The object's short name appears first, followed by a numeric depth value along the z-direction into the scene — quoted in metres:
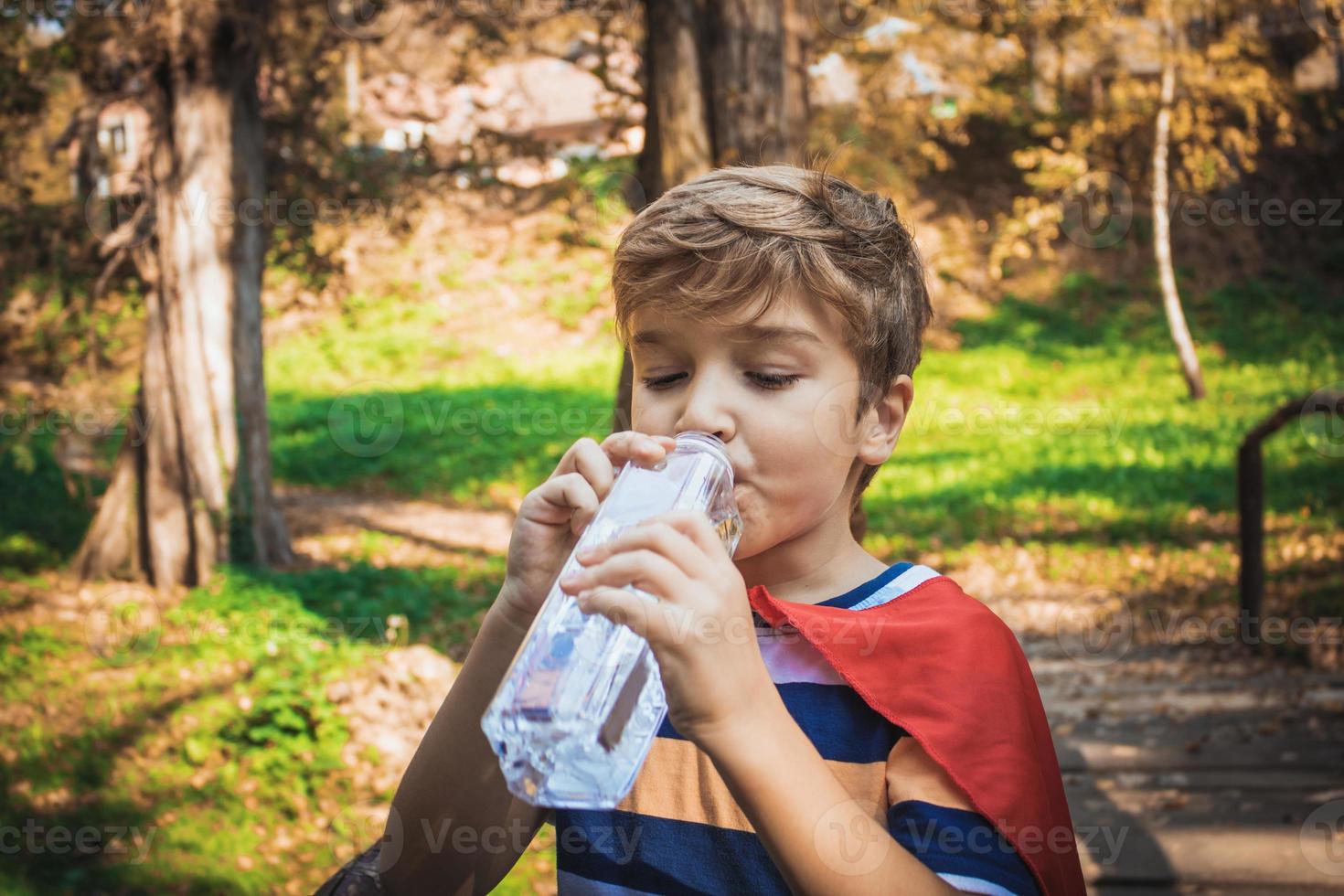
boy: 1.42
